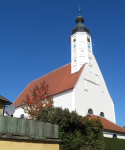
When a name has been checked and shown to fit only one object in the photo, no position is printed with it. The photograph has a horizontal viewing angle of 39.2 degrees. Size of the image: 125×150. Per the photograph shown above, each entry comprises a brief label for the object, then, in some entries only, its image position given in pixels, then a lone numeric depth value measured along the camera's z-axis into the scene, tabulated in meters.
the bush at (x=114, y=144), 16.22
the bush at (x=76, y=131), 11.34
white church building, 21.81
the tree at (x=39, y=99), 19.07
